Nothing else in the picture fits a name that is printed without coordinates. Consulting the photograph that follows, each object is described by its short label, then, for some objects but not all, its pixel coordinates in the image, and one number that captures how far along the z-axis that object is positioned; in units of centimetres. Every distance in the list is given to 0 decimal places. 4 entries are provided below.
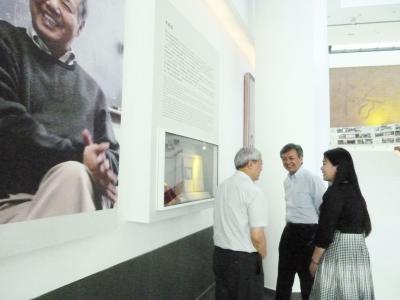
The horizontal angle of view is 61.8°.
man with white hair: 249
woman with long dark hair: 256
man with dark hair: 335
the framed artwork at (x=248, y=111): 504
